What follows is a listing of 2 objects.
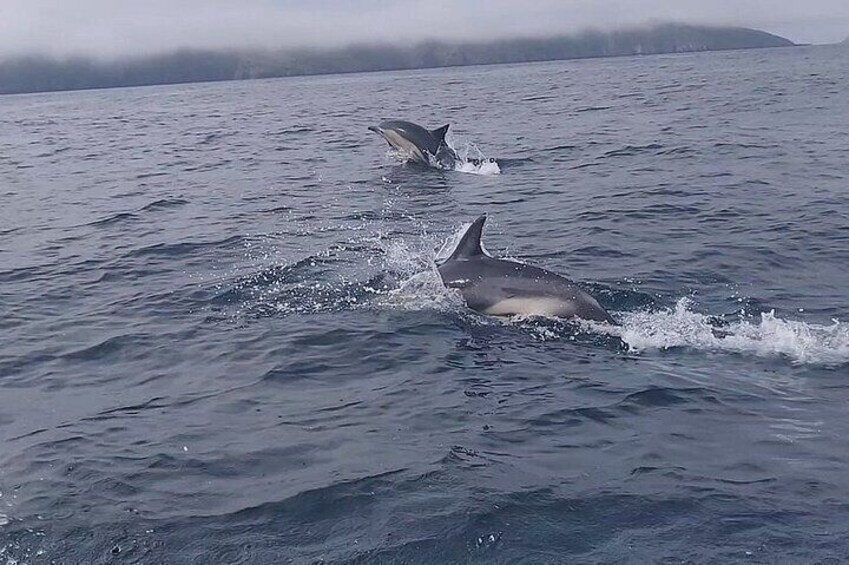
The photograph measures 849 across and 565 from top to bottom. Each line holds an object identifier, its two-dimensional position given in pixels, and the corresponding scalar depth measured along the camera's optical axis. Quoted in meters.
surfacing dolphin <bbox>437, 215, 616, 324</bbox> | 12.68
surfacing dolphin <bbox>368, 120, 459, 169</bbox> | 29.38
